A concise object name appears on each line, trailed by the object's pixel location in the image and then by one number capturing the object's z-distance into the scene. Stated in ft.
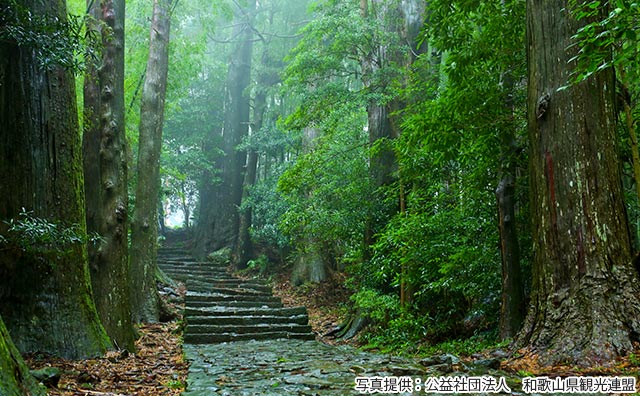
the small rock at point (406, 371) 12.28
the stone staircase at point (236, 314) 30.50
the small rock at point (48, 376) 11.37
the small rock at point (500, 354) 14.30
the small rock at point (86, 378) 12.82
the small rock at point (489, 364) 12.82
